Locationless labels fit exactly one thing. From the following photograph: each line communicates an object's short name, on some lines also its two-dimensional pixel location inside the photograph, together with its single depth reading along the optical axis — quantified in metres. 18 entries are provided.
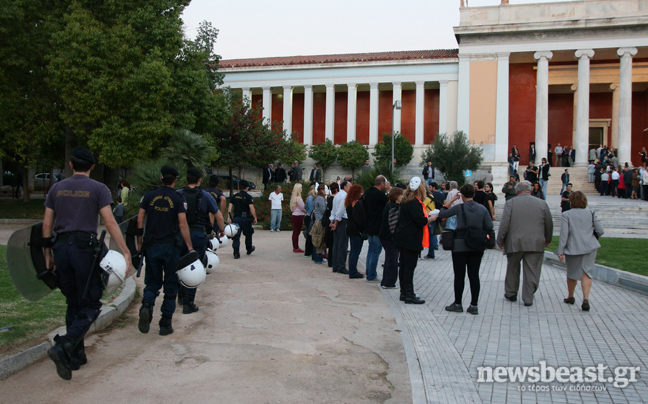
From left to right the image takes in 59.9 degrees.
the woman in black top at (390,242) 9.47
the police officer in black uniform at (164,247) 6.35
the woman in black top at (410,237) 8.53
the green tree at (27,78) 20.86
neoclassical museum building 37.16
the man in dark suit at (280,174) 28.07
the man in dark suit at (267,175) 27.69
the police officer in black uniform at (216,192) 9.84
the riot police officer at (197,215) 7.70
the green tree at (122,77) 20.33
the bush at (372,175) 18.57
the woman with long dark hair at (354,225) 10.31
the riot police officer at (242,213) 13.16
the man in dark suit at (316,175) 26.52
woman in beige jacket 8.12
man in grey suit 8.33
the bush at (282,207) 22.16
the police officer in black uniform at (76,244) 4.96
